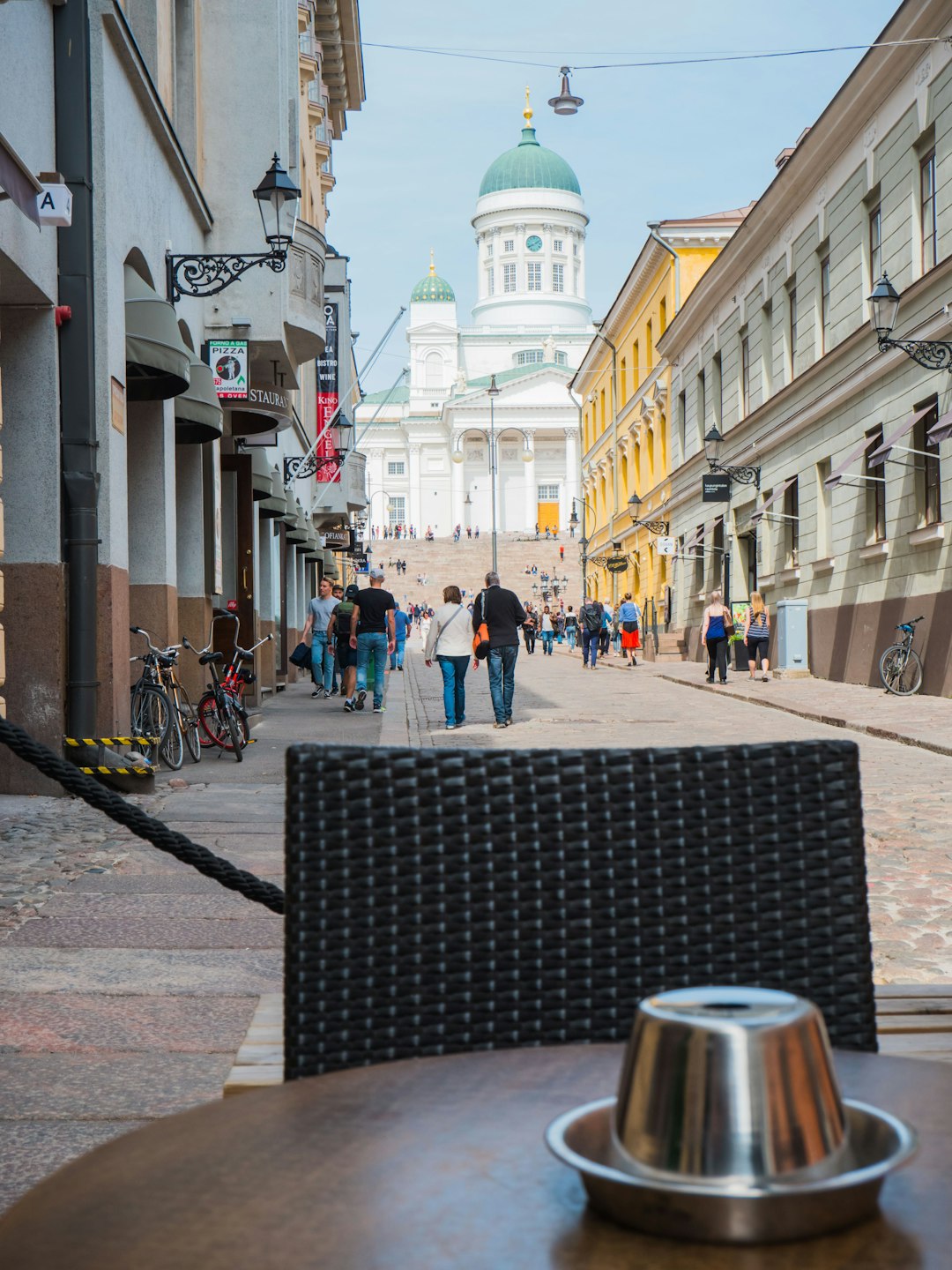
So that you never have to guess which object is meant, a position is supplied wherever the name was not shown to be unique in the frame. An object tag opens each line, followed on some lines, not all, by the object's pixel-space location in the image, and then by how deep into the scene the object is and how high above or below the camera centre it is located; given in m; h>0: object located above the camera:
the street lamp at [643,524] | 41.41 +2.66
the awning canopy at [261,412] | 16.28 +2.36
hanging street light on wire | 18.66 +6.37
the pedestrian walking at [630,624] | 32.69 -0.12
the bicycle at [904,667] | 19.02 -0.64
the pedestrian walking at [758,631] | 24.74 -0.22
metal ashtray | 1.09 -0.38
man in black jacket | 15.98 -0.20
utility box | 24.70 -0.33
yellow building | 38.38 +6.86
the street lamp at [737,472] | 28.86 +2.81
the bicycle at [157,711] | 11.09 -0.65
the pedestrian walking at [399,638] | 24.30 -0.30
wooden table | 1.09 -0.45
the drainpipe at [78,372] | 9.62 +1.62
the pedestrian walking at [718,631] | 23.89 -0.21
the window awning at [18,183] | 7.48 +2.26
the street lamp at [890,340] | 17.11 +3.21
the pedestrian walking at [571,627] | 54.18 -0.29
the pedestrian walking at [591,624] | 31.91 -0.09
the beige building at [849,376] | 19.02 +3.87
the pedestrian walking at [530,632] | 47.28 -0.40
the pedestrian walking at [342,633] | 20.03 -0.16
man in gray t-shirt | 21.67 -0.15
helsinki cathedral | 114.50 +19.23
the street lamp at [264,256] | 12.75 +3.14
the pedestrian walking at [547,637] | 48.06 -0.54
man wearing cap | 17.22 -0.03
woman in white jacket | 15.67 -0.29
